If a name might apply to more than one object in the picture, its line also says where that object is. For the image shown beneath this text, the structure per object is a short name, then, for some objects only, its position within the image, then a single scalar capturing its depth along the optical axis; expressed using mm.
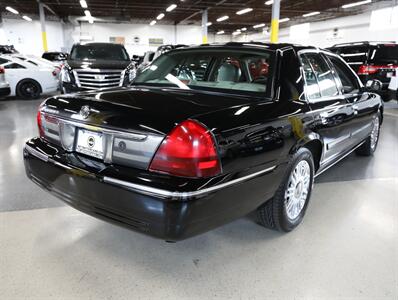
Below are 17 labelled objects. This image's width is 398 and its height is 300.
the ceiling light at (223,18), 26969
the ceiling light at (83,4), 20150
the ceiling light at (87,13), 24816
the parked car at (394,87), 7891
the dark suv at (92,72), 7699
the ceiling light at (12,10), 22941
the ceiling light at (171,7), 20930
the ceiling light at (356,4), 18672
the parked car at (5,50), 12227
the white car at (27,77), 9320
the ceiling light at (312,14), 23969
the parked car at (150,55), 12484
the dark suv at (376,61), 8297
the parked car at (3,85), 8227
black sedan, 1625
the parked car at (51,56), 14742
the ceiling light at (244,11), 22734
